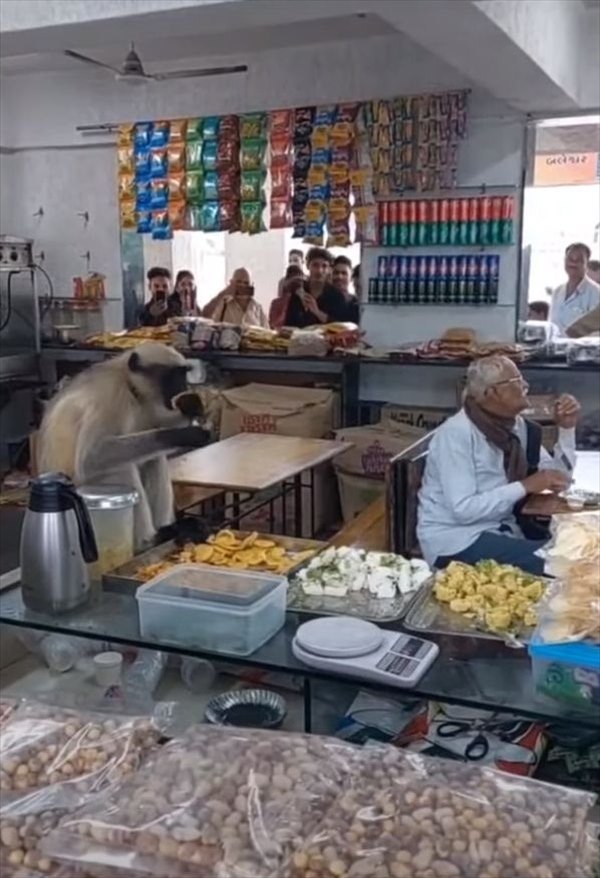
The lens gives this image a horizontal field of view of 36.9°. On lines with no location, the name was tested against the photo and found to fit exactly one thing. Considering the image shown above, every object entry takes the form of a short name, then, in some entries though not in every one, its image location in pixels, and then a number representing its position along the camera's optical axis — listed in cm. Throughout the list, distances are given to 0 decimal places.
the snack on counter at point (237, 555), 212
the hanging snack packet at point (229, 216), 598
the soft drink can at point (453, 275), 579
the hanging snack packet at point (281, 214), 587
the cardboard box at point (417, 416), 588
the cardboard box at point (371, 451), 528
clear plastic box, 172
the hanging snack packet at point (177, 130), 601
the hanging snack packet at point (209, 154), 596
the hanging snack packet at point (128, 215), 622
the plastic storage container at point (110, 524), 209
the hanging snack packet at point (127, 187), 617
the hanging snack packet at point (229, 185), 593
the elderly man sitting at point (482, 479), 303
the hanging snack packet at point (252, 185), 588
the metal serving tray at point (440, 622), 174
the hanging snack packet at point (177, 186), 602
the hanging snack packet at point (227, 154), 592
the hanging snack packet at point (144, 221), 617
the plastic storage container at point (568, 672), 138
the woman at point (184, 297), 686
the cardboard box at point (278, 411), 575
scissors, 213
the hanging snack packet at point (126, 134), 618
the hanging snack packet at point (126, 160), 617
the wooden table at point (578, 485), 308
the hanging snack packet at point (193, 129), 598
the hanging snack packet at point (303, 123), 574
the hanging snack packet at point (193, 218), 605
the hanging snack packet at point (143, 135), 612
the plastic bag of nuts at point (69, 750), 107
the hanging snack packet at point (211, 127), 595
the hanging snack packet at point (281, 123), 579
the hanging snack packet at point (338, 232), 576
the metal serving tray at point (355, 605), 187
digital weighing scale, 158
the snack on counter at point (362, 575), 199
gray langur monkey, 306
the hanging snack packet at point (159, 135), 607
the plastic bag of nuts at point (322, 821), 92
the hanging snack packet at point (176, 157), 601
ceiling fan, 606
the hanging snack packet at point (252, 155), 587
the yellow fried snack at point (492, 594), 179
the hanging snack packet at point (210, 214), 602
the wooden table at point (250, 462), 378
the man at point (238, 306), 675
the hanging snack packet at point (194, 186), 599
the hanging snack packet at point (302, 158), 574
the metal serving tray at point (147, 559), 204
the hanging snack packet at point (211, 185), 596
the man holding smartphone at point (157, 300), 682
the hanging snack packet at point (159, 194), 609
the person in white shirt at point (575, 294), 600
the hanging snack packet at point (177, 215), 606
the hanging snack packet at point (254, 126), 588
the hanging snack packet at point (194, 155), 598
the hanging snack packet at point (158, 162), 607
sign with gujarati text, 568
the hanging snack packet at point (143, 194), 612
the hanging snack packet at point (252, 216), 592
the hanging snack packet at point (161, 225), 612
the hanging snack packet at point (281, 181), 581
